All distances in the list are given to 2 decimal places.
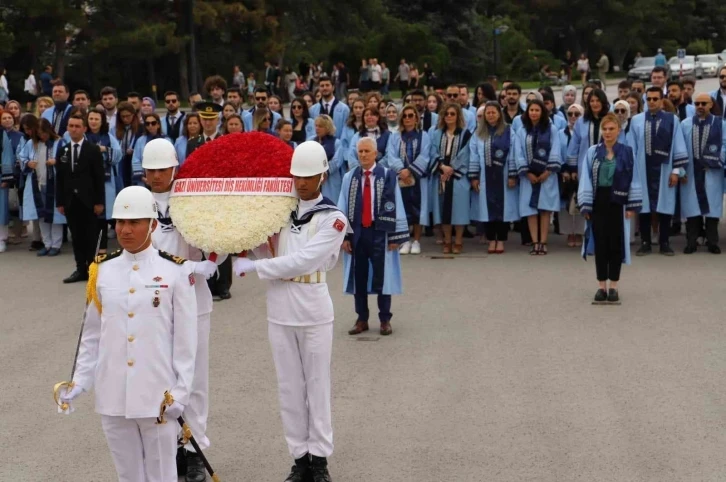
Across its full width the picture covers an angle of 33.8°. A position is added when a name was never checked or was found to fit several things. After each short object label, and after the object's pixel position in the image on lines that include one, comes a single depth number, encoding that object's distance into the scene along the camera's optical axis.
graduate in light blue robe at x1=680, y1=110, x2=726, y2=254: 15.75
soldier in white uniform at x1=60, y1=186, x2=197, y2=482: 6.05
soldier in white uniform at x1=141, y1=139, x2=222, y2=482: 7.36
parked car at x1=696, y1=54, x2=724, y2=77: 65.31
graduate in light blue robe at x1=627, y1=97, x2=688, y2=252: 15.70
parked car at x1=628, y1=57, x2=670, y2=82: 63.01
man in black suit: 14.52
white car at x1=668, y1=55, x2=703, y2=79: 62.36
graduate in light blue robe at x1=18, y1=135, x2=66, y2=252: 16.69
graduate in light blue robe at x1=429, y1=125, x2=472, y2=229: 16.06
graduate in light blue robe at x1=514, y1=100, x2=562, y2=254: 15.95
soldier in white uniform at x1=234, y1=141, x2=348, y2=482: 7.20
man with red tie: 11.23
